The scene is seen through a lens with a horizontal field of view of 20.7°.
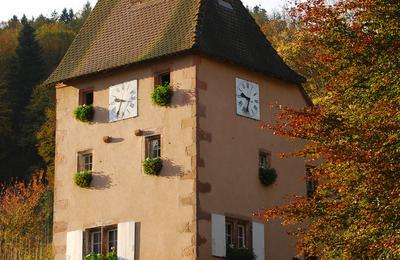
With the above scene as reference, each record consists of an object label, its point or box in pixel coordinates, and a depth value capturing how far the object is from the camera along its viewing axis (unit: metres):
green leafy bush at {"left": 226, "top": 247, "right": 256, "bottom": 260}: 29.16
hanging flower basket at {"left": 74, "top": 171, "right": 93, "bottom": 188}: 30.98
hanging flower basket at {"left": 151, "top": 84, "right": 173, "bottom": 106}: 29.94
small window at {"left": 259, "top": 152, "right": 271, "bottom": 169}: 31.46
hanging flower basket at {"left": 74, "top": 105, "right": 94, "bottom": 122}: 31.62
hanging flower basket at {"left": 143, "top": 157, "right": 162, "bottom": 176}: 29.45
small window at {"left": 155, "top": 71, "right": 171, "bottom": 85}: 30.58
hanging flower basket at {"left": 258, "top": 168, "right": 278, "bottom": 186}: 30.98
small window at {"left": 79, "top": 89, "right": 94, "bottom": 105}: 32.34
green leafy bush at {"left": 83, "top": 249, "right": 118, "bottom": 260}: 29.81
